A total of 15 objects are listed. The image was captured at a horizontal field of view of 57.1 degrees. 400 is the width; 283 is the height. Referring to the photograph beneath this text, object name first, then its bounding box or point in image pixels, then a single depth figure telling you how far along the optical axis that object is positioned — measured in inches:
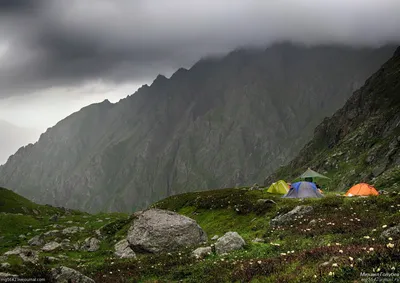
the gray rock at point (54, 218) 3253.0
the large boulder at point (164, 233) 1320.1
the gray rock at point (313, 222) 1153.2
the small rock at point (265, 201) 1839.2
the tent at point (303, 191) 2063.2
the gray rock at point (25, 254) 1363.7
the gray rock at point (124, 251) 1286.8
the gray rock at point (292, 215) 1359.5
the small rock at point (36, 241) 2162.2
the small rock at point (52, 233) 2352.4
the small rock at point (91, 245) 1909.4
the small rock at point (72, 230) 2454.0
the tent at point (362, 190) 2016.5
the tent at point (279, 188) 2453.0
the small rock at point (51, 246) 1867.9
